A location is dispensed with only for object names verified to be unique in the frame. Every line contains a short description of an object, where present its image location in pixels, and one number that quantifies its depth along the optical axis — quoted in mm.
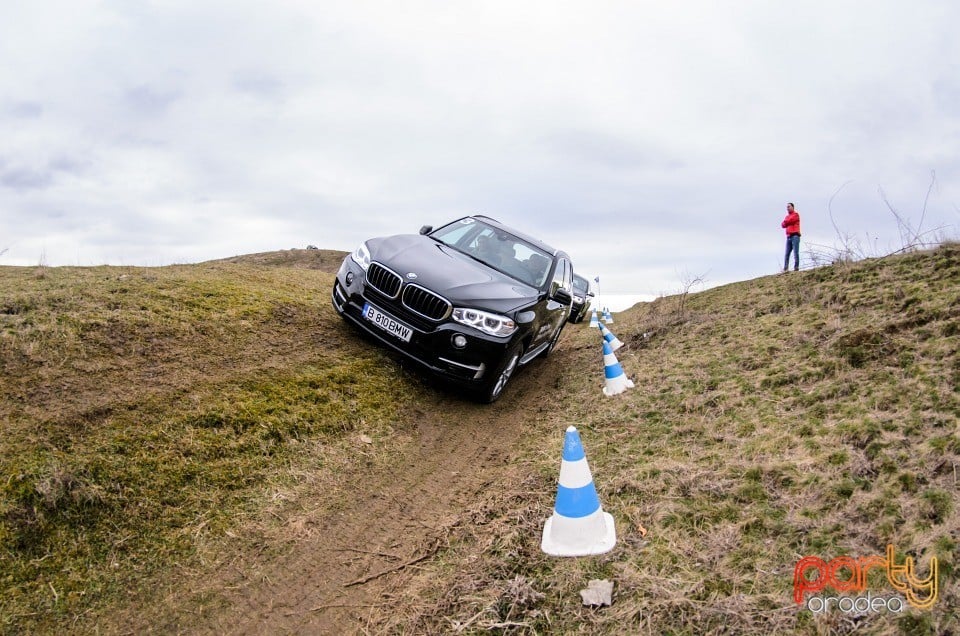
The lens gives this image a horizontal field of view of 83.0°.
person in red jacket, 13750
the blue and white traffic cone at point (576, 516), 2920
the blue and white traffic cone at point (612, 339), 8136
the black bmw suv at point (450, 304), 5203
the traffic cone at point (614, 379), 6127
